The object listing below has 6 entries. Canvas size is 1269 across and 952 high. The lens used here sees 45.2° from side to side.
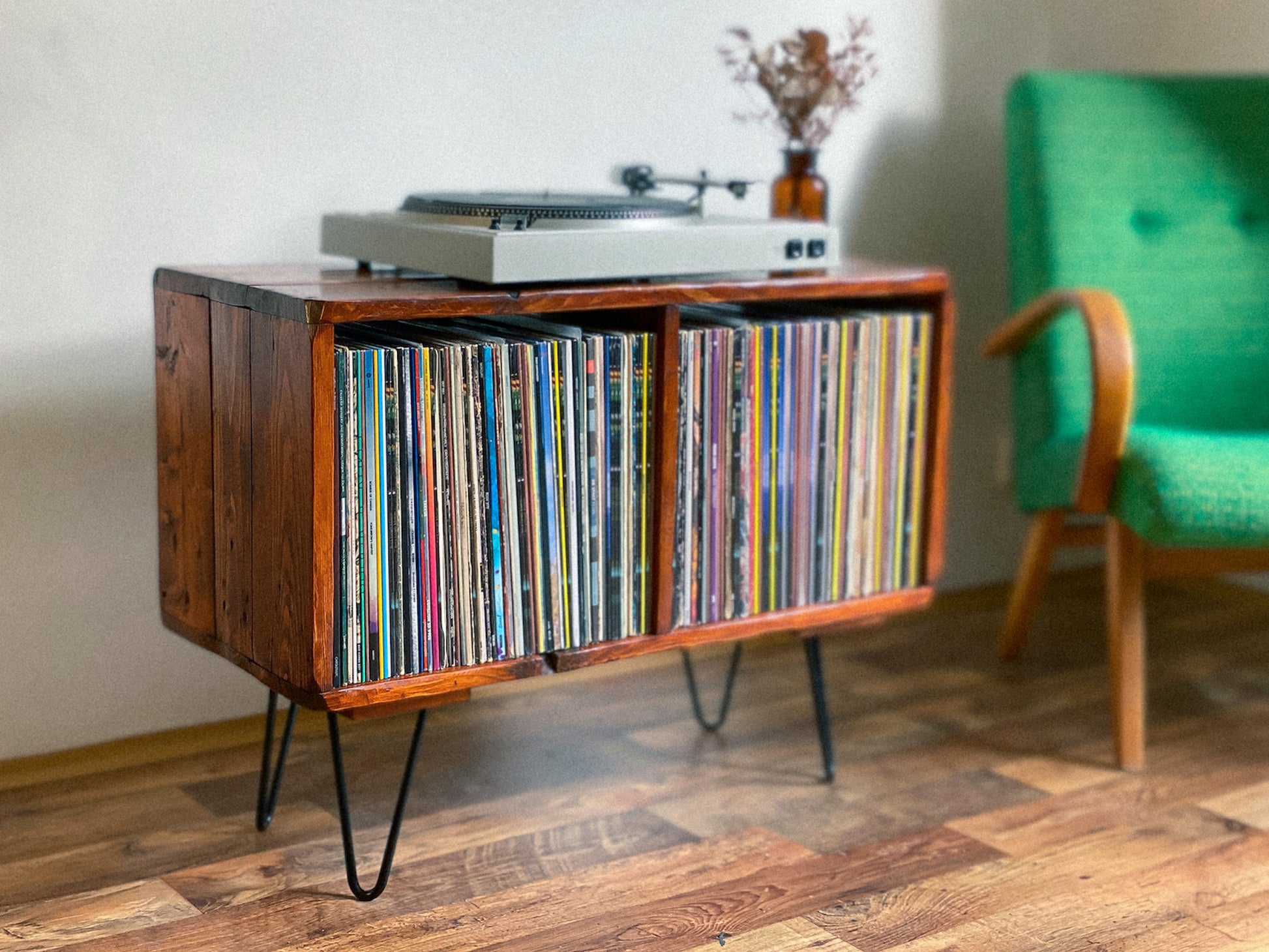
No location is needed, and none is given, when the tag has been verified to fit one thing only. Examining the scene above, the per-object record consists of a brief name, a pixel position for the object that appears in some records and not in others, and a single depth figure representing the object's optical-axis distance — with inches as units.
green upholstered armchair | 84.1
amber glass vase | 77.1
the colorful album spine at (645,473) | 61.6
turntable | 57.5
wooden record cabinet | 54.1
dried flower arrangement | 75.2
